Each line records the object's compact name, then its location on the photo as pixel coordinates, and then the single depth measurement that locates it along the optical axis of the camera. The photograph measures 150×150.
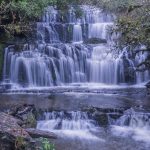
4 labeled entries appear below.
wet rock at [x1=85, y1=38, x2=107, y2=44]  21.97
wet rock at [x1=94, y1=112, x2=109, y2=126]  14.32
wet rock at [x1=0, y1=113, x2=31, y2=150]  10.02
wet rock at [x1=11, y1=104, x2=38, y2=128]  13.60
